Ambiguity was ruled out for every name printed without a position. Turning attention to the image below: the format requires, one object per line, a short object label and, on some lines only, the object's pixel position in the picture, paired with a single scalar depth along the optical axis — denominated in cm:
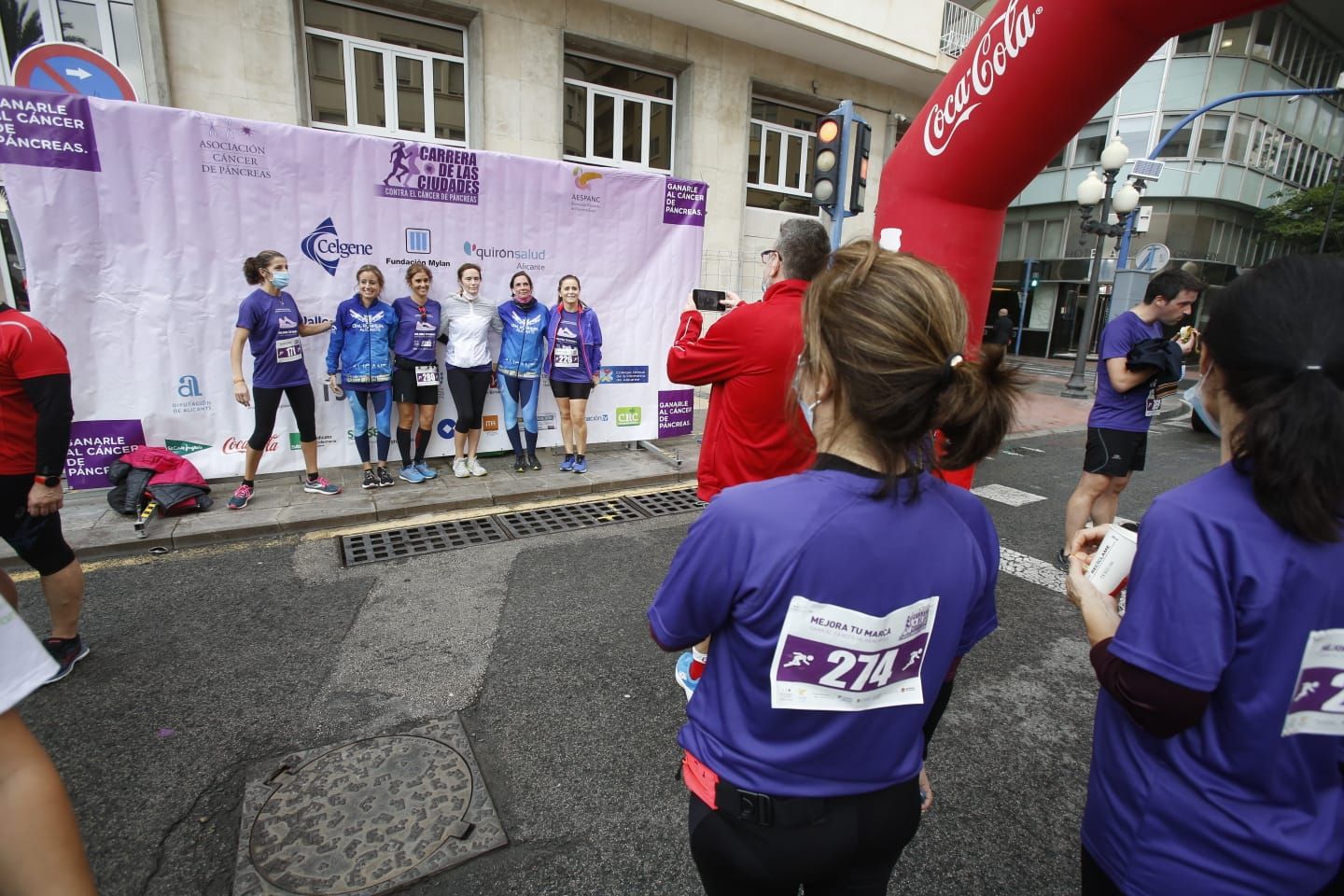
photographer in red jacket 281
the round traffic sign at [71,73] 529
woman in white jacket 654
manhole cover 219
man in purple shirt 410
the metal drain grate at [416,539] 486
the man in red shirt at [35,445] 293
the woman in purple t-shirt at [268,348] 550
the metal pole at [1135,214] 1232
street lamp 1354
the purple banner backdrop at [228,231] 521
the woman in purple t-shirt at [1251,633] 103
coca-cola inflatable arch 244
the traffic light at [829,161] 657
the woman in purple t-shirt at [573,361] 693
